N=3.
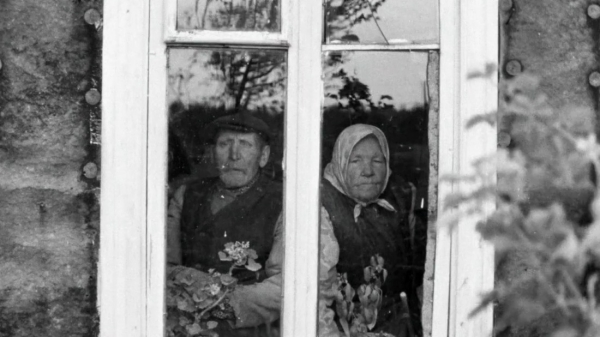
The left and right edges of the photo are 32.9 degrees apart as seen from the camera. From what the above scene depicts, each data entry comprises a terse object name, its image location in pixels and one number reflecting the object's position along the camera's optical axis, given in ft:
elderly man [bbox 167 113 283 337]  11.46
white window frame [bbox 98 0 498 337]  11.35
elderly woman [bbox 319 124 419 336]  11.51
